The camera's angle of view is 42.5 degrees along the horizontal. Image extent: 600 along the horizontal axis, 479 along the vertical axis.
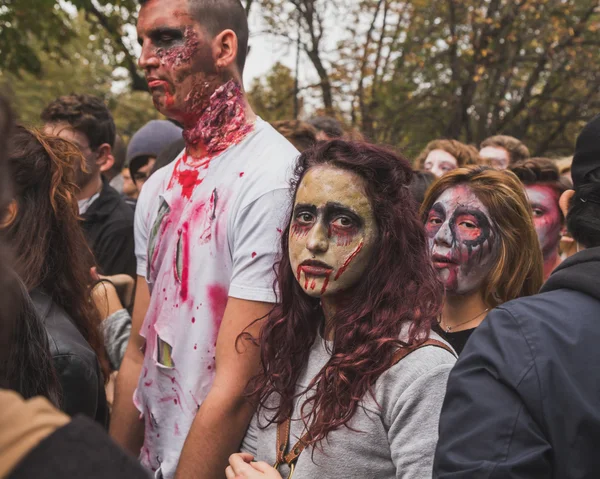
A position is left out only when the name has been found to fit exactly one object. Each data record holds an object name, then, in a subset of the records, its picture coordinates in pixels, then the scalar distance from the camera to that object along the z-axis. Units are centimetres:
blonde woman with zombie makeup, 312
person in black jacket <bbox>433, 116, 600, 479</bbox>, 167
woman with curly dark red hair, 211
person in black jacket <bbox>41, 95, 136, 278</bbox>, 438
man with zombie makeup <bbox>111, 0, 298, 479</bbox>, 251
